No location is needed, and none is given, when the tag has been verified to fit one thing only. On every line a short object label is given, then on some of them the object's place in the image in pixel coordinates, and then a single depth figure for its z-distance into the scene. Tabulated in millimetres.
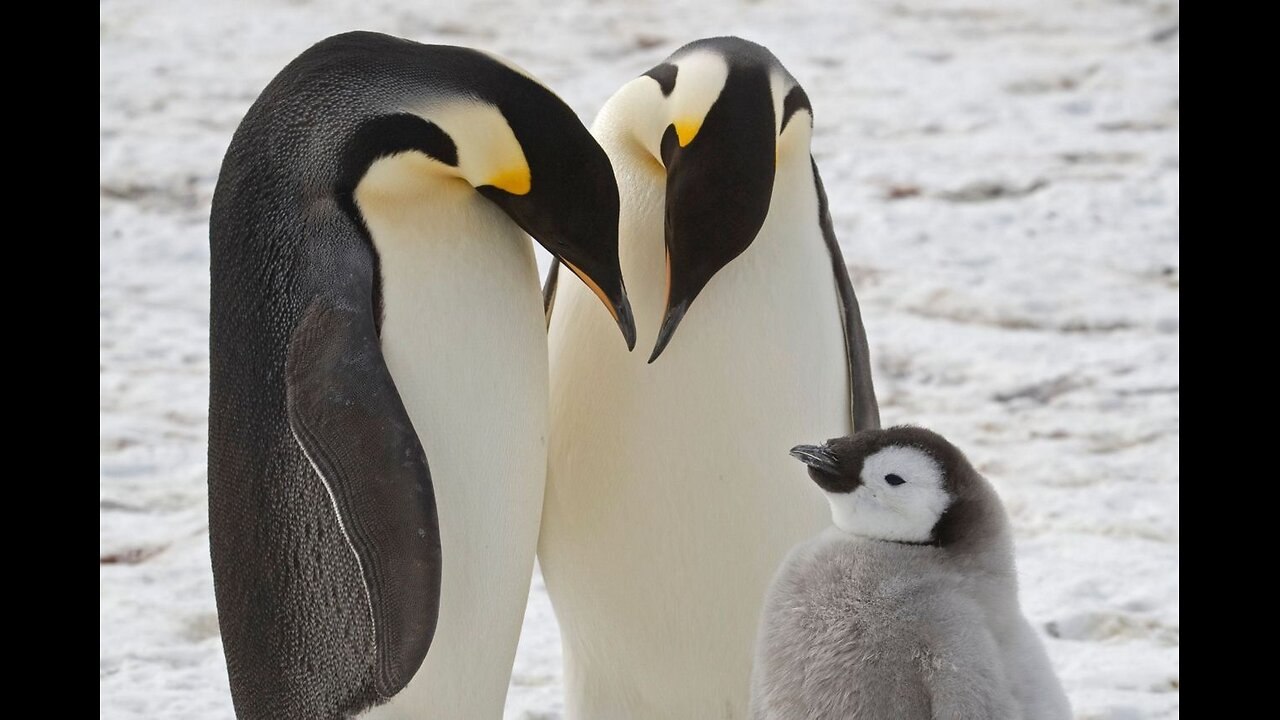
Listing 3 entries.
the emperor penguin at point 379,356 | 6272
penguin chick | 6192
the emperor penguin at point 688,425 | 6451
